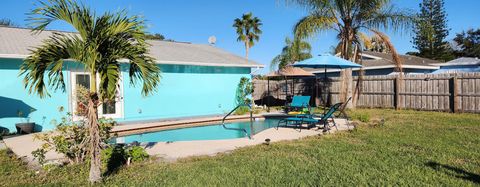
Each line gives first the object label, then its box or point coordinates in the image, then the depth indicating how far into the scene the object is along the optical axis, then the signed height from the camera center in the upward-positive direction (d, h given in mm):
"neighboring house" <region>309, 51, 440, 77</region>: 25312 +1837
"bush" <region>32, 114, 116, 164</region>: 6391 -846
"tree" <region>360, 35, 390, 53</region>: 16109 +2281
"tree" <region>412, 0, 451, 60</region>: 43094 +7758
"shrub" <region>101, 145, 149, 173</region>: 6086 -1152
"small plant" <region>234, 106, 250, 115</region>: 15859 -865
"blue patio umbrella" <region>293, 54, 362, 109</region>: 11789 +991
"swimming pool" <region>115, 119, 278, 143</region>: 10461 -1356
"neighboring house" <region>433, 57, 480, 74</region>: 26559 +1872
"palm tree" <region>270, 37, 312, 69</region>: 30984 +3426
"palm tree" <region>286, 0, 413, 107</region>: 15820 +3273
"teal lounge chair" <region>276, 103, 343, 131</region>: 10172 -860
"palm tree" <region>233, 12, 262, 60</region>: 36219 +6650
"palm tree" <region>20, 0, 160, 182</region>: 4695 +644
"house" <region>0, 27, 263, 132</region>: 11102 +253
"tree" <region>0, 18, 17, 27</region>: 38306 +8286
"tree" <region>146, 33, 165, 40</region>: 52500 +8709
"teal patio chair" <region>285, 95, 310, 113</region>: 14005 -446
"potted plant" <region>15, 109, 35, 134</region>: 10586 -988
